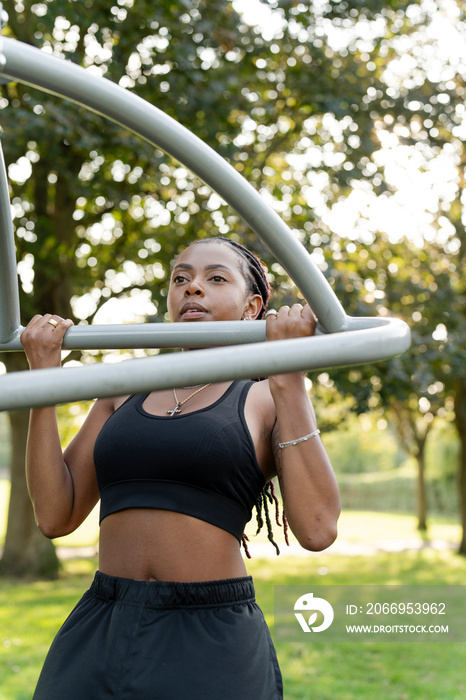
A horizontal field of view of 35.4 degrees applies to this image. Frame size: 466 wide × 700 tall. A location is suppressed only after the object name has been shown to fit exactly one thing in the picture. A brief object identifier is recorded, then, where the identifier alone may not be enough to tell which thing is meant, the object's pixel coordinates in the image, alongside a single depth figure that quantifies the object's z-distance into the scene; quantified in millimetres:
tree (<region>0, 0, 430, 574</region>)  6758
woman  1354
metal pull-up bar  839
